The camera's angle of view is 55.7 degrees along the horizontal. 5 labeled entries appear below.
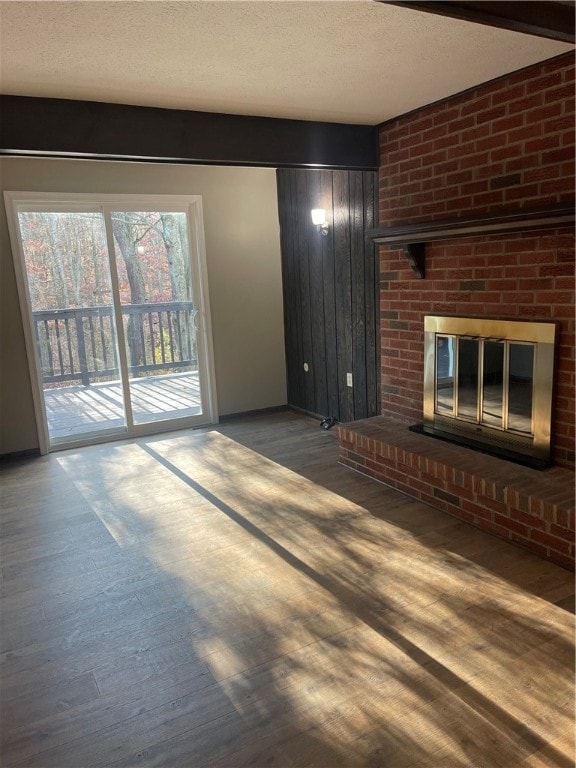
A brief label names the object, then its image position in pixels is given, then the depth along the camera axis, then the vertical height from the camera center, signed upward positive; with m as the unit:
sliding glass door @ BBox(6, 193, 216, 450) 4.31 -0.17
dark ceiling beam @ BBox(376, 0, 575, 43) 1.62 +0.78
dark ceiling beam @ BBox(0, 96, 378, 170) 2.64 +0.81
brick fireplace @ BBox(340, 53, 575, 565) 2.55 +0.03
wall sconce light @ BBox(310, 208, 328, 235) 4.41 +0.51
